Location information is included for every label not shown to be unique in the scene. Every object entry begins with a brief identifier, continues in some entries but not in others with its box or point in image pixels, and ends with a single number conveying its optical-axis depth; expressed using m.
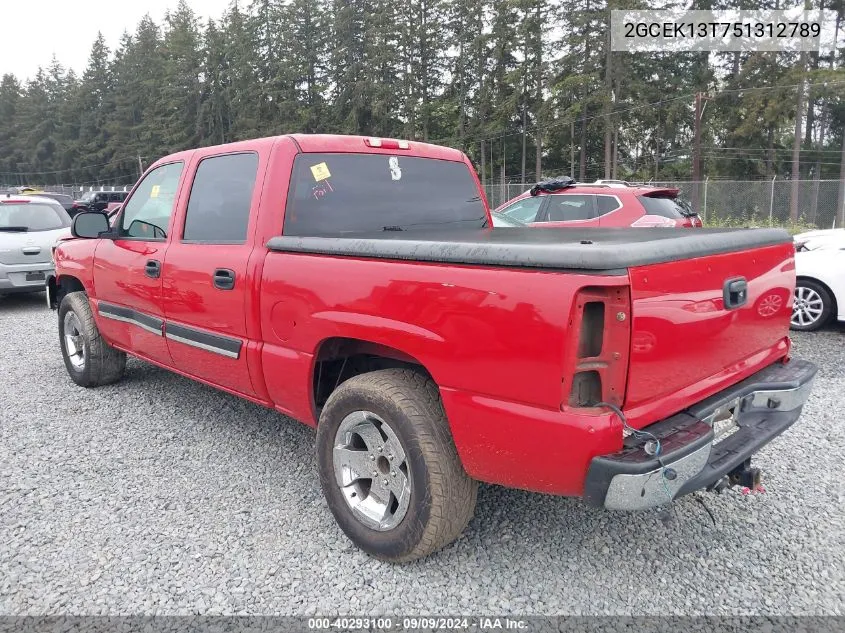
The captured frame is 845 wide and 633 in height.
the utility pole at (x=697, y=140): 26.04
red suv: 8.45
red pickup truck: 2.09
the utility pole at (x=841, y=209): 22.05
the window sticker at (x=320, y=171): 3.34
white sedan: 6.64
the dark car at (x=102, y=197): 30.30
